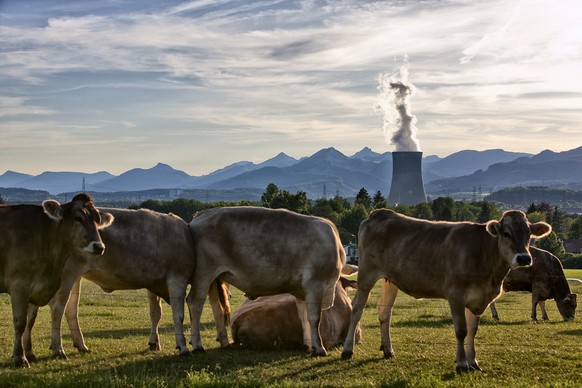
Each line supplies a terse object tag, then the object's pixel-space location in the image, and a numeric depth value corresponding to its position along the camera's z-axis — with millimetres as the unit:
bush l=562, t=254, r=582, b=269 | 92500
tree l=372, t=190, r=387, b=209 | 170250
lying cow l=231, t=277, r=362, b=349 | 13805
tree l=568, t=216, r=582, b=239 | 137088
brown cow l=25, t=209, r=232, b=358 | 12711
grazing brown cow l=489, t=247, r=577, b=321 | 24281
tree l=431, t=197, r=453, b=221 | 134250
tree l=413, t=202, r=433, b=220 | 137000
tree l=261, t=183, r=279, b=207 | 107062
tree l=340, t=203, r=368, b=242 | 111312
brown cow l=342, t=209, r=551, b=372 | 11859
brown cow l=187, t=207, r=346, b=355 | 13211
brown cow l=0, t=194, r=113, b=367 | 11789
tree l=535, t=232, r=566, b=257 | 95375
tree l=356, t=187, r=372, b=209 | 154025
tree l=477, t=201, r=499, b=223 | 141250
